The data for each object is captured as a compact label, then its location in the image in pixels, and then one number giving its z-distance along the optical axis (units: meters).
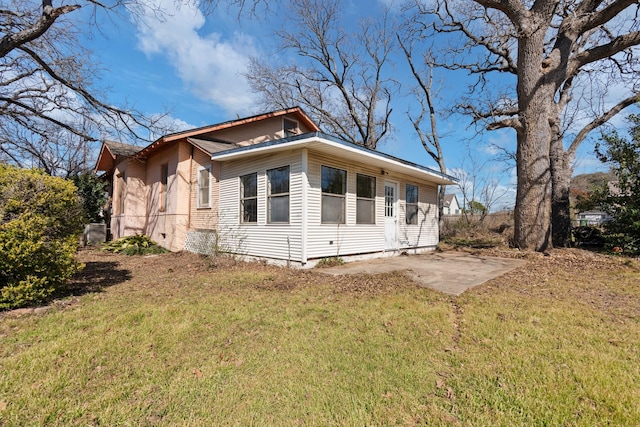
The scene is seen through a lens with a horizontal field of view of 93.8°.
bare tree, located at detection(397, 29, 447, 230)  19.80
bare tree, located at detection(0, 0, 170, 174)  6.89
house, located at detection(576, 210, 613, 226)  28.06
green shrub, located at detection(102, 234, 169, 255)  10.56
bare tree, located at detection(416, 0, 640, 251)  9.41
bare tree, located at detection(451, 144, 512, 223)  23.64
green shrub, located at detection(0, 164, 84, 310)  3.99
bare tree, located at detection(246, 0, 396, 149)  19.27
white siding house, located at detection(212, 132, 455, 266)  7.38
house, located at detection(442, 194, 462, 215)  58.47
